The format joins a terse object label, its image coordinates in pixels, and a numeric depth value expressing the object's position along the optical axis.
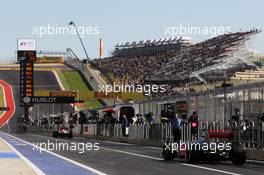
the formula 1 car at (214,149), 19.72
